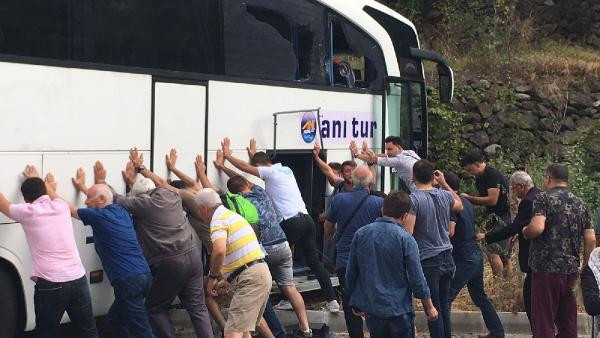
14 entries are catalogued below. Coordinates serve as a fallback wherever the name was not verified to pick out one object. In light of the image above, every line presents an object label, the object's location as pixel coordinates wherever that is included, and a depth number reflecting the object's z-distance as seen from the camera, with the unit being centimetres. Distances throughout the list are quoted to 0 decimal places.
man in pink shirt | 725
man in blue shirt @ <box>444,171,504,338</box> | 930
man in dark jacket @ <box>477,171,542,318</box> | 887
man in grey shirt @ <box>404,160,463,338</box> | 827
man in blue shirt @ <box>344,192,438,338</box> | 682
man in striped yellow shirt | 783
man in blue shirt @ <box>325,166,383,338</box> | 893
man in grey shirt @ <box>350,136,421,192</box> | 1134
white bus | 762
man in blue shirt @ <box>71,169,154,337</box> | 761
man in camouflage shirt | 825
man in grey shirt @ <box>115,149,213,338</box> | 809
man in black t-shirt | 1106
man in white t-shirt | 990
